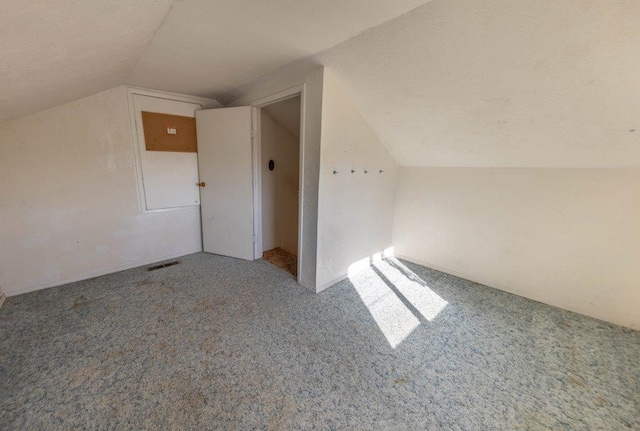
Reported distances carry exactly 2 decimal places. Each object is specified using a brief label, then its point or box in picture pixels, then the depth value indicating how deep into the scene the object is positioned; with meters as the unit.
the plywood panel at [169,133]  2.70
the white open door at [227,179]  2.82
